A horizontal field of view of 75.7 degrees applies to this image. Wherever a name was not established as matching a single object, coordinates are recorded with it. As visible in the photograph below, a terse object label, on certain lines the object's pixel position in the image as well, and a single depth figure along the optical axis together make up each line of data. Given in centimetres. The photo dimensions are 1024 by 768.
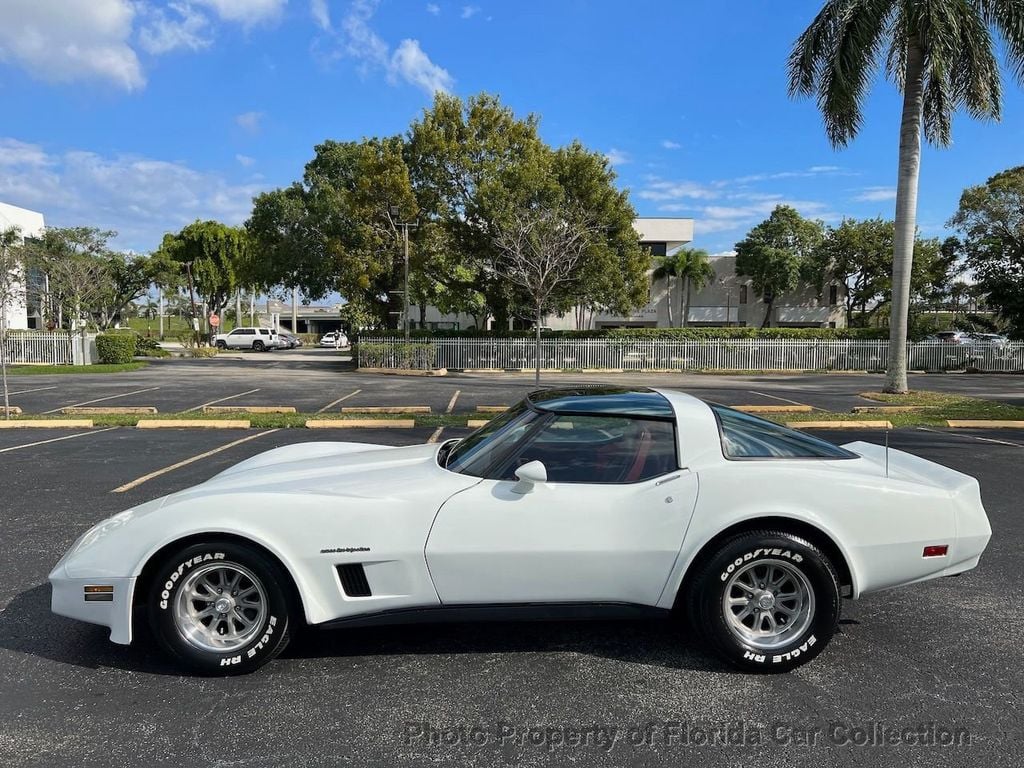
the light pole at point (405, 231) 2661
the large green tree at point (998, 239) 3012
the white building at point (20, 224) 4125
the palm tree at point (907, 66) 1444
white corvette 306
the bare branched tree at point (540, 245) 2572
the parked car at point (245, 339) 4778
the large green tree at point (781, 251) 4278
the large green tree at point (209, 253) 4719
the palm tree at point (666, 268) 4412
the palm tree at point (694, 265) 4344
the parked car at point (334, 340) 6022
